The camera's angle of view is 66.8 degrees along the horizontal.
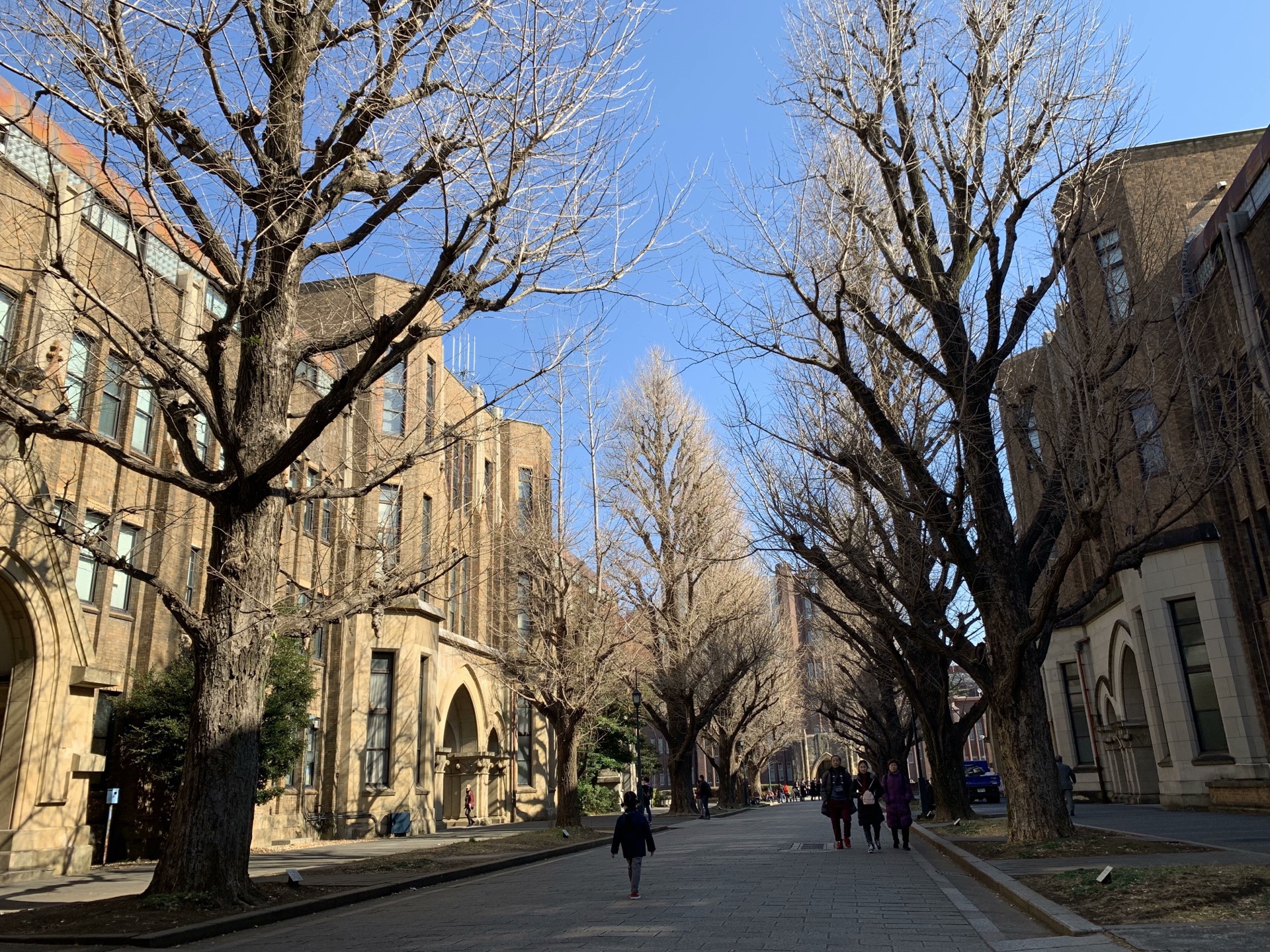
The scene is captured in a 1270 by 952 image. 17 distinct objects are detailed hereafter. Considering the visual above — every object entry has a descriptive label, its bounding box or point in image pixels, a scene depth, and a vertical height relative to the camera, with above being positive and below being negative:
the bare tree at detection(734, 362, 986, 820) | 15.30 +3.93
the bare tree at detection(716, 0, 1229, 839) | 12.74 +5.80
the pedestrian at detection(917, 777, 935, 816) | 29.36 -1.15
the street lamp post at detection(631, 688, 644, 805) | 29.58 +0.15
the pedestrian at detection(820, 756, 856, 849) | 17.20 -0.58
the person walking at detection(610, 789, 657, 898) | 10.37 -0.68
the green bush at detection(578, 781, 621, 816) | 39.31 -1.01
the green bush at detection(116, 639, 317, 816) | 17.31 +1.29
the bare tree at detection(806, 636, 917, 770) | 36.56 +2.48
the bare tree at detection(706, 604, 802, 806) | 38.03 +3.52
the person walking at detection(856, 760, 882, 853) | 17.30 -0.78
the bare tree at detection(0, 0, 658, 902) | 8.62 +4.88
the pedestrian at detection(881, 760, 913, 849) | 16.73 -0.70
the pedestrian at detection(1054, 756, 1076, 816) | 21.56 -0.66
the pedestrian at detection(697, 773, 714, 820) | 35.16 -1.02
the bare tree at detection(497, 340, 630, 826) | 23.42 +3.47
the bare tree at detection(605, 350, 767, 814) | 33.91 +6.93
